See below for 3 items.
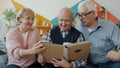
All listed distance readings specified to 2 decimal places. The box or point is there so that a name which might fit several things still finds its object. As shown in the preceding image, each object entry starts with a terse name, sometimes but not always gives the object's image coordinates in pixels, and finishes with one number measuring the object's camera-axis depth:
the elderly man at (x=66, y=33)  1.98
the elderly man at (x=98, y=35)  2.09
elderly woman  1.99
